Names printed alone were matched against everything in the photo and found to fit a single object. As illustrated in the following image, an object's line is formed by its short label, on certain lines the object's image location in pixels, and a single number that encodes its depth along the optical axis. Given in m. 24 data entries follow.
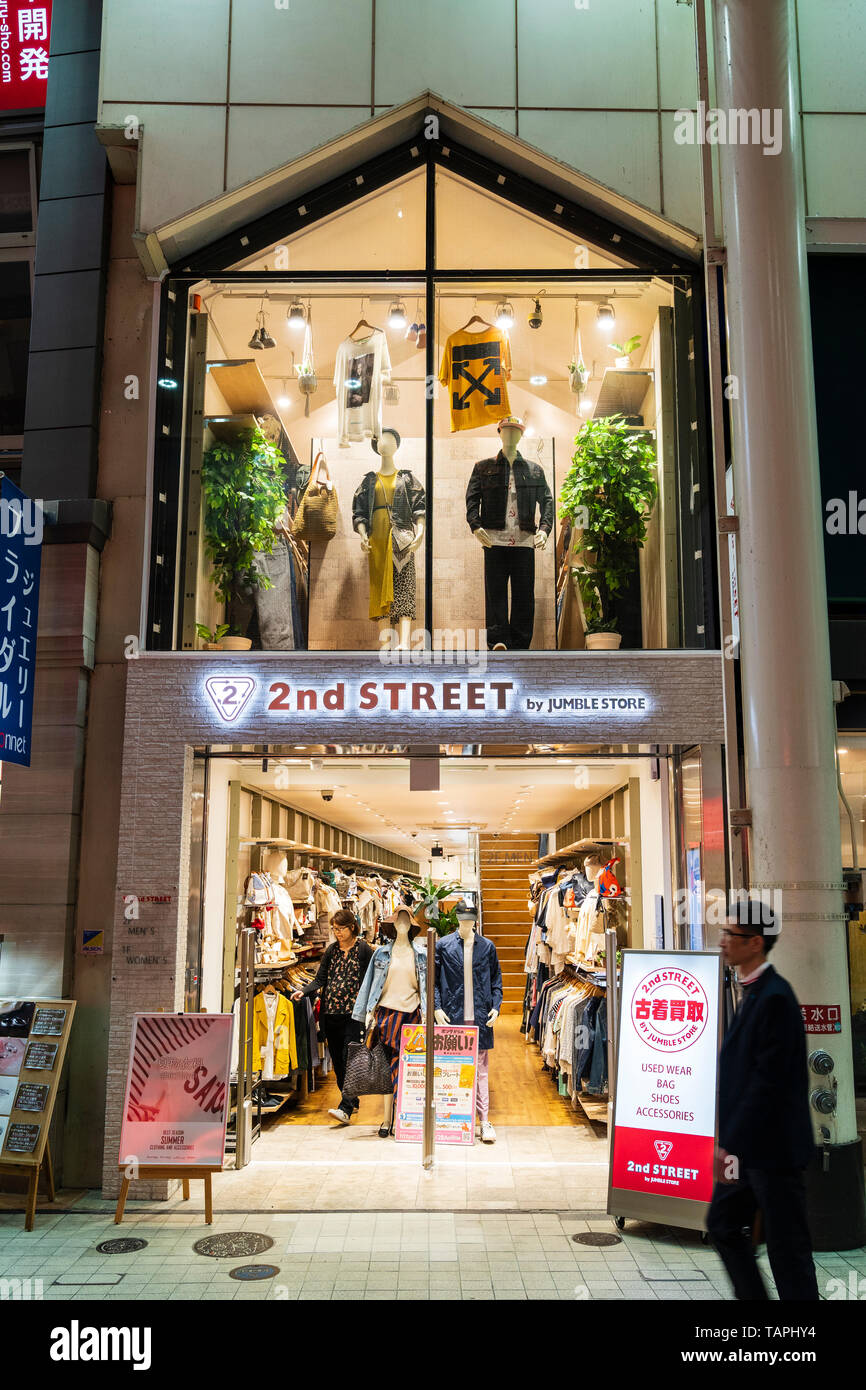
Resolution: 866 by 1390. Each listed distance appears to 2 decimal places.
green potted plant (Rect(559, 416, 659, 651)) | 7.94
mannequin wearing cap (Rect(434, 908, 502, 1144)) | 8.68
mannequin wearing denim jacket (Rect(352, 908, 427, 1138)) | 8.55
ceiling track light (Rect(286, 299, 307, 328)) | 8.18
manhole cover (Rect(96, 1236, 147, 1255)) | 5.66
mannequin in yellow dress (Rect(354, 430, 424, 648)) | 7.69
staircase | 16.25
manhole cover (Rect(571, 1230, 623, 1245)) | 5.83
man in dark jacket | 3.93
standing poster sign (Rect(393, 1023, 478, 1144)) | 7.70
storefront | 7.03
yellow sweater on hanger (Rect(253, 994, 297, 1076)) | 8.41
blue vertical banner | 6.34
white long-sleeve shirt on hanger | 8.07
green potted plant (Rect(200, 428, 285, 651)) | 7.86
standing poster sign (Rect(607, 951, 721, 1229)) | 5.75
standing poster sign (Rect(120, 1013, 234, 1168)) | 6.20
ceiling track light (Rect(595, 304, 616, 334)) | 8.15
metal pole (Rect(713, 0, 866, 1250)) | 5.84
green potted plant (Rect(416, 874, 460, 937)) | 9.70
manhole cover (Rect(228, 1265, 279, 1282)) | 5.21
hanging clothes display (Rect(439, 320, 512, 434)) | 7.97
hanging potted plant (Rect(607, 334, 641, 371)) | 8.16
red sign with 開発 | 8.37
